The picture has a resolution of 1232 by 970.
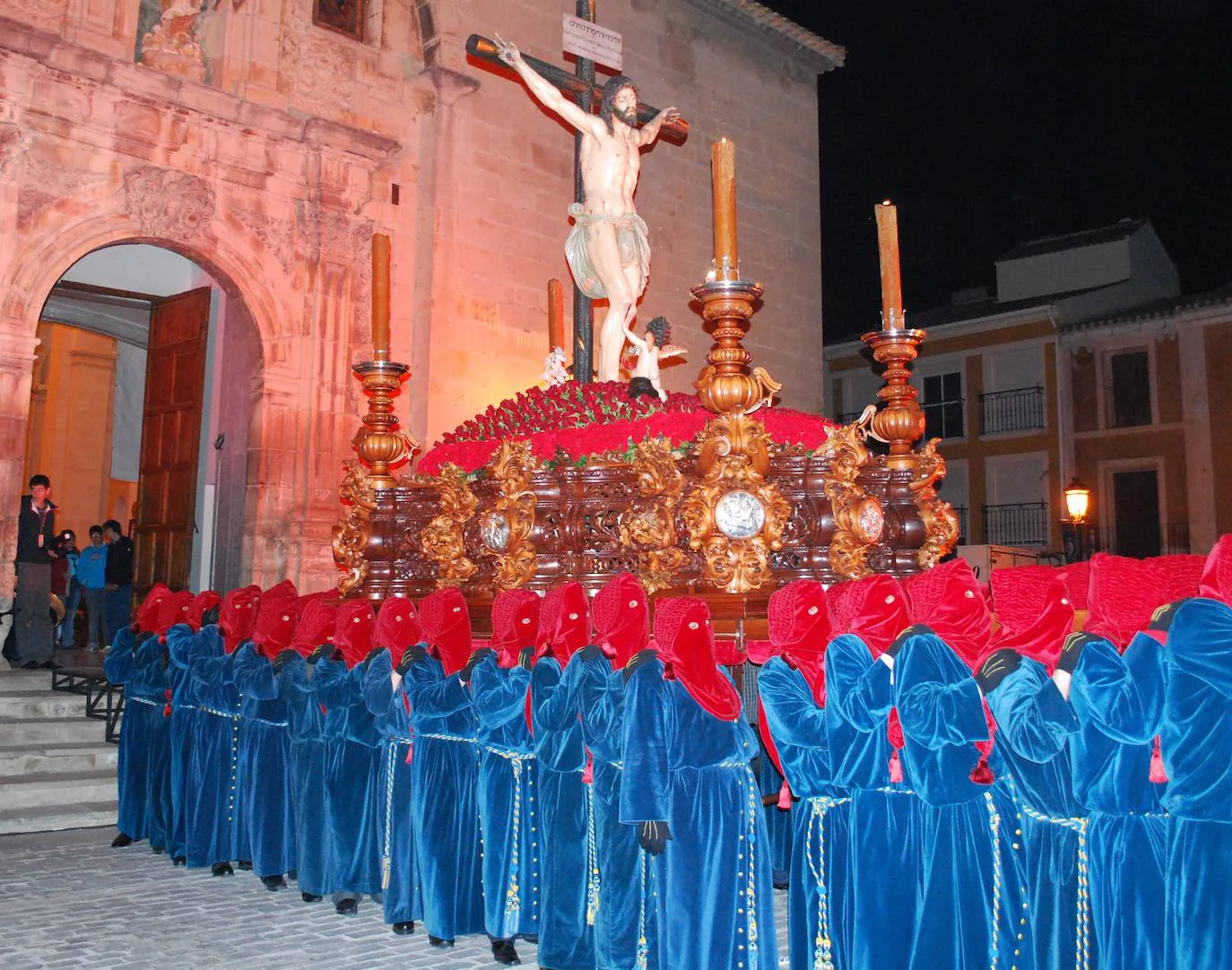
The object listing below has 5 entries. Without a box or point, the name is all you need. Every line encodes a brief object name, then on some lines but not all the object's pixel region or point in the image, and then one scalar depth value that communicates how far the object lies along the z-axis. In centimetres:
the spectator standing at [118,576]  1133
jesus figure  675
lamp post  1564
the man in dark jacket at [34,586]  921
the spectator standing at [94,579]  1115
